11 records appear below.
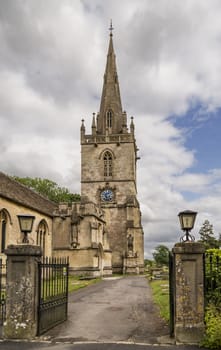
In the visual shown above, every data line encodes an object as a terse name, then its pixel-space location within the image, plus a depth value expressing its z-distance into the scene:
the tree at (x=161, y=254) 82.68
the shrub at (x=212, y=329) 8.12
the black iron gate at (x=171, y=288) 9.36
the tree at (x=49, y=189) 58.69
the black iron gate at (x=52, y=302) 9.65
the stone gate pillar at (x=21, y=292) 9.19
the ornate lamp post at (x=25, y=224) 9.84
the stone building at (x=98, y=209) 31.36
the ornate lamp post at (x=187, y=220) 9.30
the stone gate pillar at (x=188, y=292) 8.81
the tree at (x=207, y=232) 60.09
